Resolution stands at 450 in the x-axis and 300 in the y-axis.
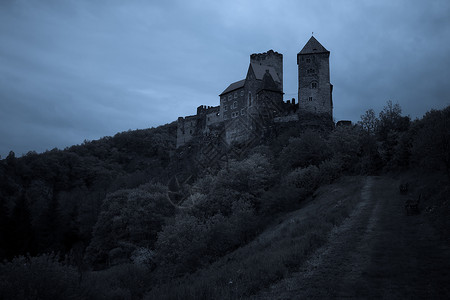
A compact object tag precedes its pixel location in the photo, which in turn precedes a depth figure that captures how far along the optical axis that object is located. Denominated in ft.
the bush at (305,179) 128.67
